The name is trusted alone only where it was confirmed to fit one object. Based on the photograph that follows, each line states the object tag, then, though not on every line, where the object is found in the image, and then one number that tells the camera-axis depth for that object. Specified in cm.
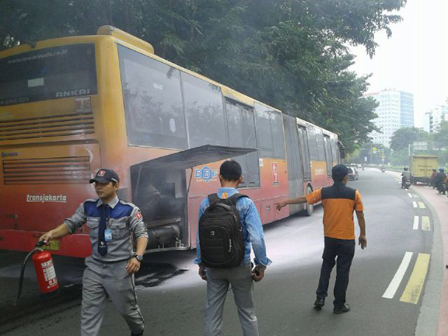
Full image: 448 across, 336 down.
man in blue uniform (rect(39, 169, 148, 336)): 305
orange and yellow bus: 512
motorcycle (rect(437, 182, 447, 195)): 2194
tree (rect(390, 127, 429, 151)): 9981
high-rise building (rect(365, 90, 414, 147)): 16620
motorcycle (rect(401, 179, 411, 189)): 2578
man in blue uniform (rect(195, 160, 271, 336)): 298
